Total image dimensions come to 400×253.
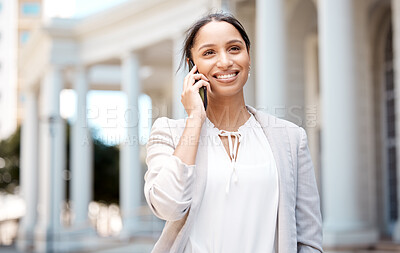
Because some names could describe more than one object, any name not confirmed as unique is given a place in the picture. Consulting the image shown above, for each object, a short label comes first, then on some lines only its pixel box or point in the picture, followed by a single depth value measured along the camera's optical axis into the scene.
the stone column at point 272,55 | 15.93
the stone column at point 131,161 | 23.58
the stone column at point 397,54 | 14.94
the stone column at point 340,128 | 14.04
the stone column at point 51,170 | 26.03
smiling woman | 2.62
